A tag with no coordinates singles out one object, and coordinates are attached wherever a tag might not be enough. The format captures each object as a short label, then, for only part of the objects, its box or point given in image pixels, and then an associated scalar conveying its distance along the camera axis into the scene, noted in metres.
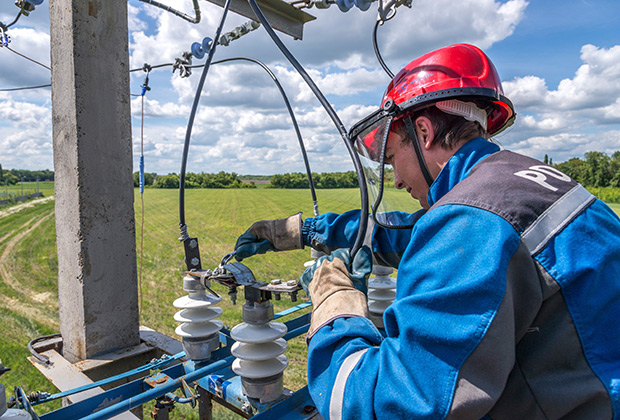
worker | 0.84
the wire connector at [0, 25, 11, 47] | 3.65
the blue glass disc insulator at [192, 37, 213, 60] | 3.16
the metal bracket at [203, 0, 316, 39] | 2.72
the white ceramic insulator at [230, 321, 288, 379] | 1.63
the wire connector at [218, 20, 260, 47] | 2.98
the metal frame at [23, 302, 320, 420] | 1.42
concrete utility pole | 2.08
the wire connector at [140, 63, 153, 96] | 3.31
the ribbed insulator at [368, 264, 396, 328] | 2.48
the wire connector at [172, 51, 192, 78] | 3.39
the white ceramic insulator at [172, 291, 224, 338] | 1.93
